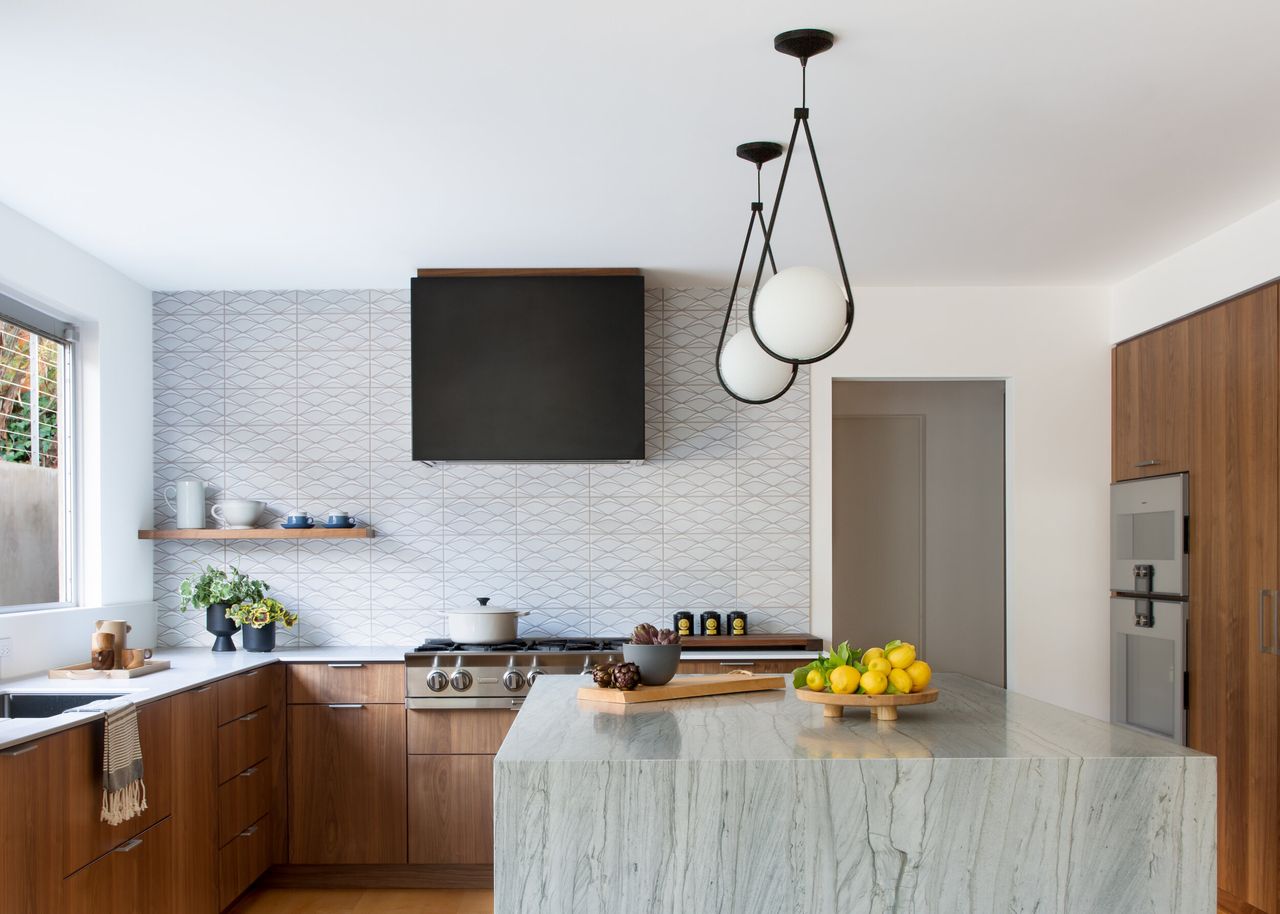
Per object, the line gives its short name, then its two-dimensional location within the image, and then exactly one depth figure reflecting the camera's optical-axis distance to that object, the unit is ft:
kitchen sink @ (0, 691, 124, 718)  11.63
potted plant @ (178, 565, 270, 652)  15.78
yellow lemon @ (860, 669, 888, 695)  8.61
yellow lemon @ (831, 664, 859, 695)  8.70
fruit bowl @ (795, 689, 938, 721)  8.59
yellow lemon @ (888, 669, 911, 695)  8.68
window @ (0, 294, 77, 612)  13.61
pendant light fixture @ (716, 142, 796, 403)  10.57
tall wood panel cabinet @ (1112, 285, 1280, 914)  12.67
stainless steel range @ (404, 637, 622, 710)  14.92
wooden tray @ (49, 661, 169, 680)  12.87
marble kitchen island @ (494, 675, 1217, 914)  7.30
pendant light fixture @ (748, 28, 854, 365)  7.87
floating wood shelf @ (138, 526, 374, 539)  16.08
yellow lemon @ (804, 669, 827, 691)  8.89
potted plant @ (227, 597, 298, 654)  15.60
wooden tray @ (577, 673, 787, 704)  9.66
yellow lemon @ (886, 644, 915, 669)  8.79
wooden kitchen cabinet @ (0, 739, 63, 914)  8.57
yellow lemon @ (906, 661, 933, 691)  8.77
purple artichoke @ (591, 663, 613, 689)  9.91
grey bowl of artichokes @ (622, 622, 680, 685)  10.05
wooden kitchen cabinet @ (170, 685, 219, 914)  11.95
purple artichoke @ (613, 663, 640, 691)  9.82
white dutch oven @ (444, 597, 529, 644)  15.55
